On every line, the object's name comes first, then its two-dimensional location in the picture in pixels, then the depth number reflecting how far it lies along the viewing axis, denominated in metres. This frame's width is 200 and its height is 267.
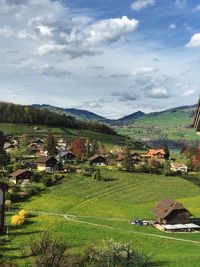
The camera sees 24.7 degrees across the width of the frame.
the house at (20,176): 116.44
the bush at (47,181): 111.69
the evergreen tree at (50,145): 160.88
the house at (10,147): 170.39
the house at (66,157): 152.65
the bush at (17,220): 80.38
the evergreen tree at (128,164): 132.00
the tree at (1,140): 149.12
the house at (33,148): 170.25
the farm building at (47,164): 131.50
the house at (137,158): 158.44
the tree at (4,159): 131.82
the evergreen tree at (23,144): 171.30
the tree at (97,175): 119.00
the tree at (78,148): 158.00
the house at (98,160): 145.62
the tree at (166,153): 187.46
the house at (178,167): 146.75
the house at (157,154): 184.98
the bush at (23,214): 82.56
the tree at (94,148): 169.55
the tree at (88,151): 158.44
